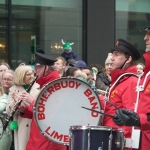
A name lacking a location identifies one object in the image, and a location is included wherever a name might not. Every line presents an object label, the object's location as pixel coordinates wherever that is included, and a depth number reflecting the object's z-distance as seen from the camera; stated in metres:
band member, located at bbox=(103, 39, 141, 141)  8.26
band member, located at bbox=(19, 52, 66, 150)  10.17
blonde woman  11.88
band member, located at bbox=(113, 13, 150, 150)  6.79
